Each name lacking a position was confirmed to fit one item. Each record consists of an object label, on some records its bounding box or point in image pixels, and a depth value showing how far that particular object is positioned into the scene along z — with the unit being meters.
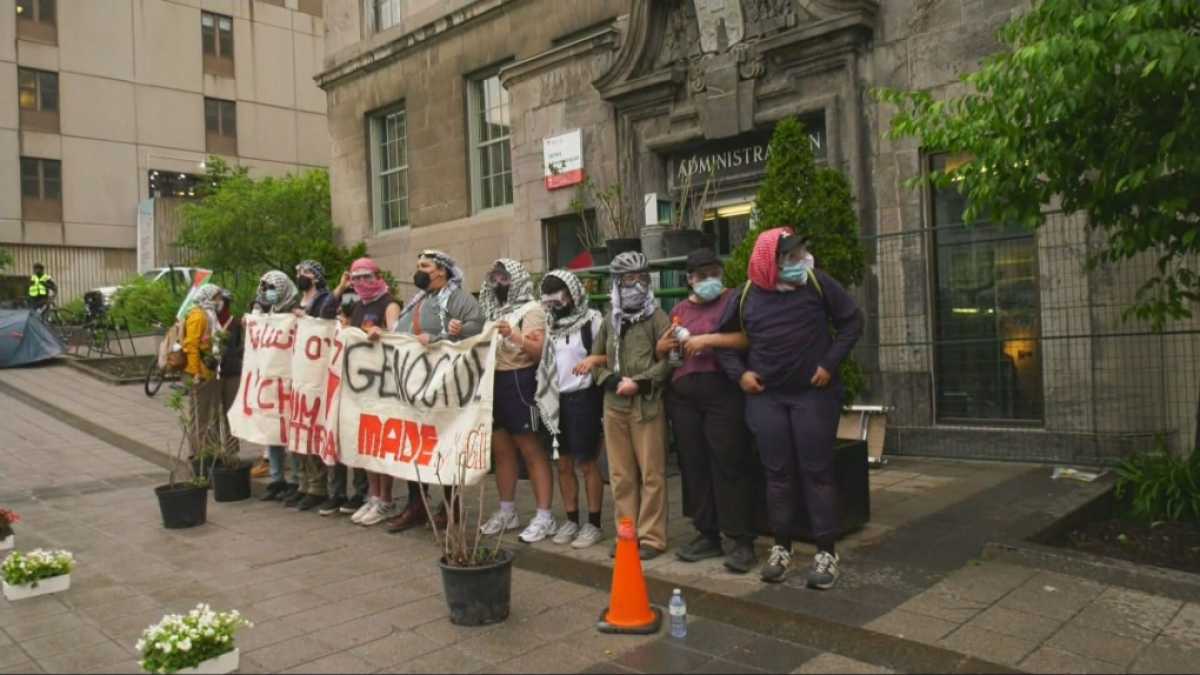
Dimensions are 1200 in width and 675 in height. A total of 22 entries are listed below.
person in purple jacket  5.37
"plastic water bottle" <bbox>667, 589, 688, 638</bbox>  4.57
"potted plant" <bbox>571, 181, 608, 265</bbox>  13.14
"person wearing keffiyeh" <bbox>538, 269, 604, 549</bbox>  6.48
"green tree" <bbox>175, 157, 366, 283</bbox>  26.69
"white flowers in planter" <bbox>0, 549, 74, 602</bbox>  5.68
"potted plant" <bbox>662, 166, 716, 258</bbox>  10.12
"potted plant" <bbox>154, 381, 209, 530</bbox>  7.51
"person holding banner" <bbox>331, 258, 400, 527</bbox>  7.52
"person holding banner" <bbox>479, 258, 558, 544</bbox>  6.60
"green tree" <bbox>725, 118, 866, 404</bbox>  8.27
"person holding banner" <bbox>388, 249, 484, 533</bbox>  6.96
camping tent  20.67
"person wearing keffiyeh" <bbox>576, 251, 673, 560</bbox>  6.05
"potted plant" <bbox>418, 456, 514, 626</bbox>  4.84
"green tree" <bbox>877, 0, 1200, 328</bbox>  4.46
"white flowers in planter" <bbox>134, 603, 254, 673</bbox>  4.13
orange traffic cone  4.72
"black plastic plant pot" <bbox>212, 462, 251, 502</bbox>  8.57
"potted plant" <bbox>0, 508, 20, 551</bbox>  6.92
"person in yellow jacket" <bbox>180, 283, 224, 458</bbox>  9.34
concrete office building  34.91
